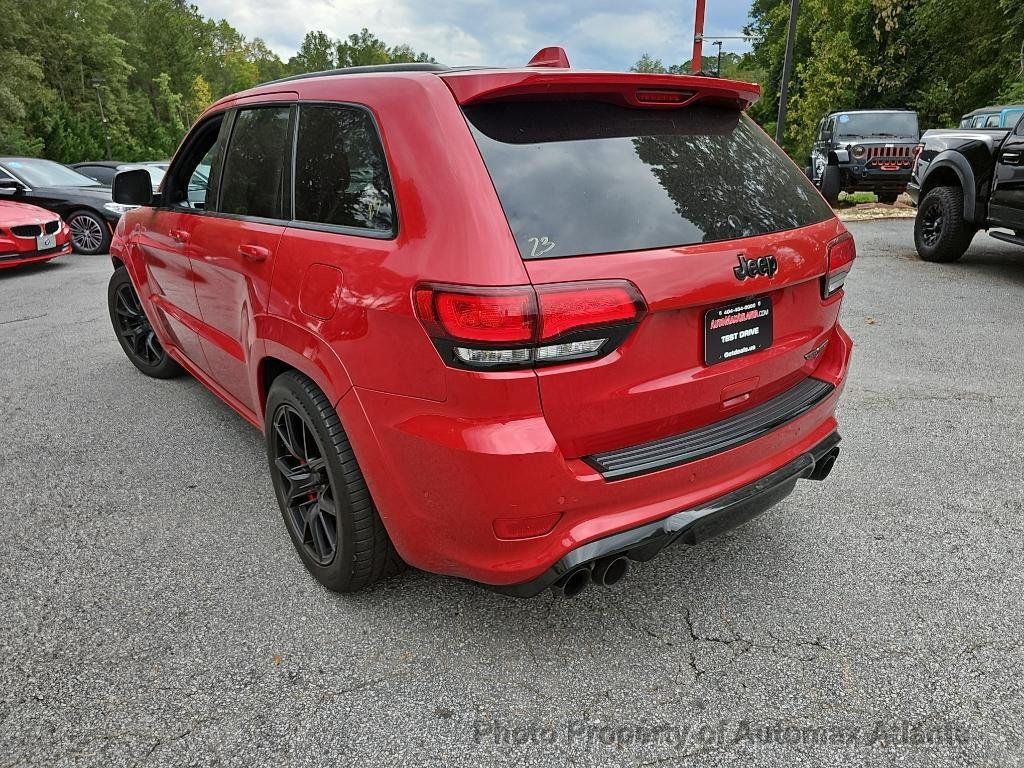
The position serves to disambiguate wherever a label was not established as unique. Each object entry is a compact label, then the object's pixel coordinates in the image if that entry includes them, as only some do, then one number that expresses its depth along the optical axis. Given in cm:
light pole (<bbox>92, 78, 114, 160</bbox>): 3383
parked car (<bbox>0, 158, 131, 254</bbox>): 1116
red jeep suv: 187
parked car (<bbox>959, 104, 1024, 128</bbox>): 1164
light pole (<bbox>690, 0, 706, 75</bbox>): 2048
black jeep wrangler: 1576
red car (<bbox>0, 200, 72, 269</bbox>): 915
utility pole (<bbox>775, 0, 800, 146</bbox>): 1847
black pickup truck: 723
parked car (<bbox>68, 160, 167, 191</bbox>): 1423
